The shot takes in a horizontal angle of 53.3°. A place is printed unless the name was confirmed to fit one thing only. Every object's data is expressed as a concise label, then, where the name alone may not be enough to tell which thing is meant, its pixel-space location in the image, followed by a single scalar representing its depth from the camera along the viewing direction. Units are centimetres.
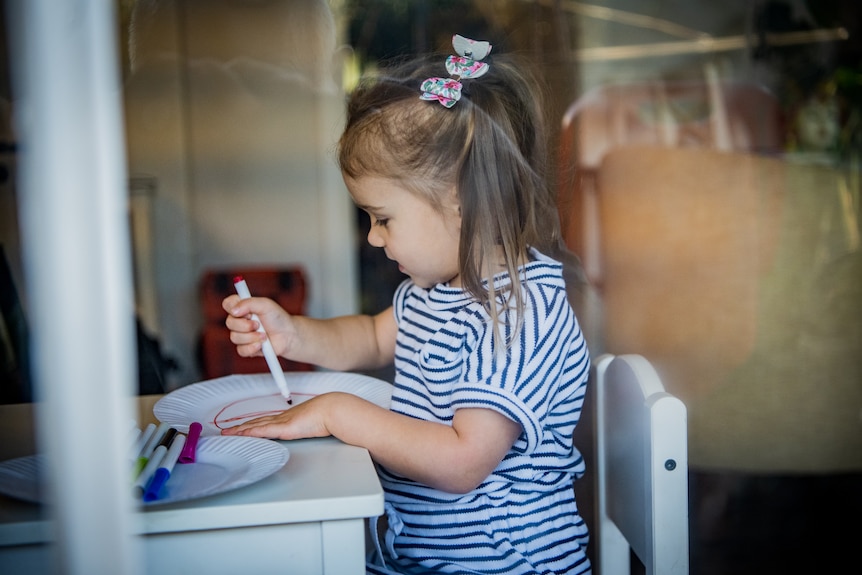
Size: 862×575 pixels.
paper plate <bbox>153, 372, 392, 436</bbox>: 77
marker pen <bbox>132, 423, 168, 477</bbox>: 58
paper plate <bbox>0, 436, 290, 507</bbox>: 50
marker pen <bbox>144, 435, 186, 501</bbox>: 54
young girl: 77
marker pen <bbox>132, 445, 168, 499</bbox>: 53
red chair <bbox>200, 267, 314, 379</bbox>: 160
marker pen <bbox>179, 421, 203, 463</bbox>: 63
